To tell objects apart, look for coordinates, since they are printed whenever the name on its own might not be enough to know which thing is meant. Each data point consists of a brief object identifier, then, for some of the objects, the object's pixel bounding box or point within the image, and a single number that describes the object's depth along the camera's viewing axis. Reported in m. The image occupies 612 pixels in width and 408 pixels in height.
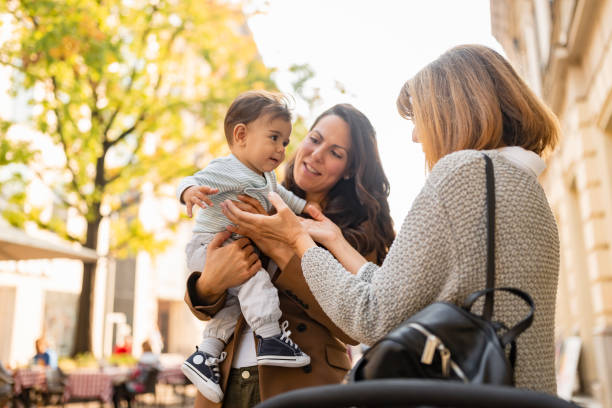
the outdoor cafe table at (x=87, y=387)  9.96
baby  2.21
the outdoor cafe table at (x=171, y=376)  14.33
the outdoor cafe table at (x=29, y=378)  9.21
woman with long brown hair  2.25
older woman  1.48
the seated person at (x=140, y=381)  11.04
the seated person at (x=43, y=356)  11.10
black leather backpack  1.16
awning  8.82
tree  11.06
